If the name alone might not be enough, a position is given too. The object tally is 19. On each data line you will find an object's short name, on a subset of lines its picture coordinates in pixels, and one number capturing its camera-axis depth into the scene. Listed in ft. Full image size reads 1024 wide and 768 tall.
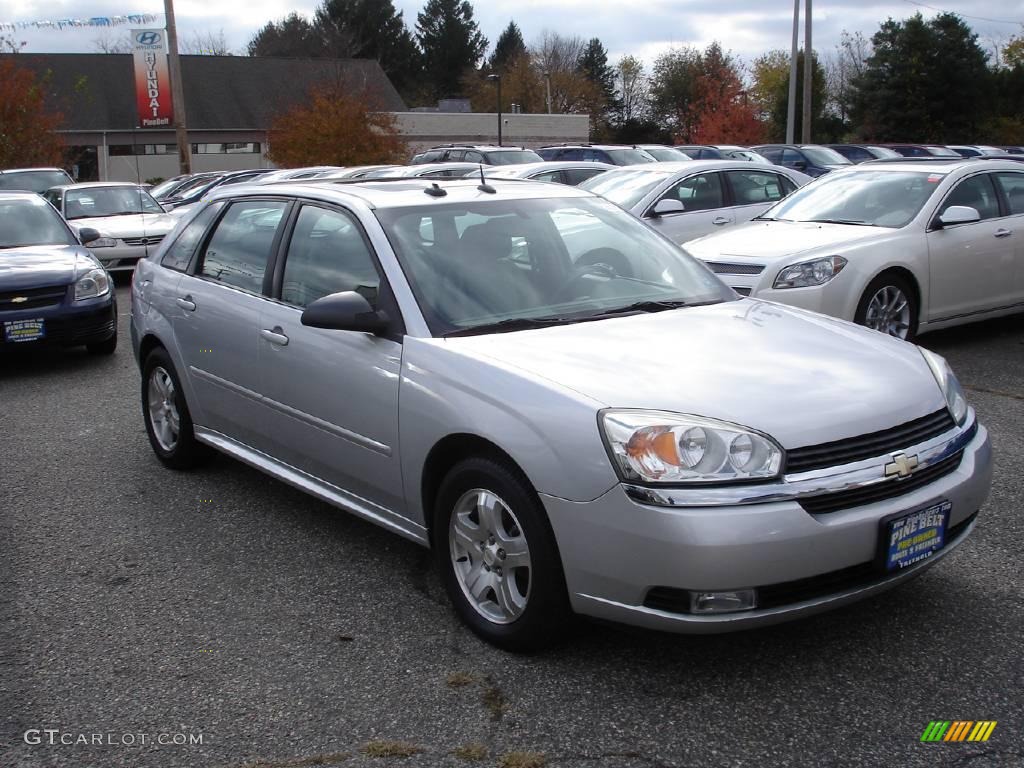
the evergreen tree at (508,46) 296.71
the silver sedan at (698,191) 37.70
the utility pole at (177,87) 93.71
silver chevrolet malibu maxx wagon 10.46
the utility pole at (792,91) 117.29
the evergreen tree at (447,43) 276.21
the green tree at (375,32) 256.52
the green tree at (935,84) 150.20
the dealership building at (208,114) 166.50
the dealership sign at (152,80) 148.56
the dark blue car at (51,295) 29.12
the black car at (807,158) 85.41
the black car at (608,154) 76.62
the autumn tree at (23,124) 108.17
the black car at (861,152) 95.25
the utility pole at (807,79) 108.17
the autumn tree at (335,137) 111.34
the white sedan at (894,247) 26.43
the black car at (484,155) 74.46
